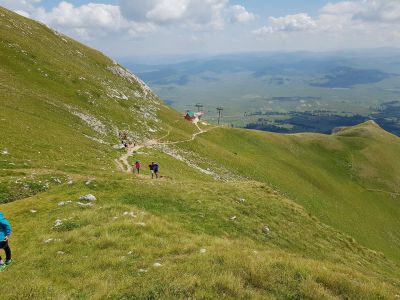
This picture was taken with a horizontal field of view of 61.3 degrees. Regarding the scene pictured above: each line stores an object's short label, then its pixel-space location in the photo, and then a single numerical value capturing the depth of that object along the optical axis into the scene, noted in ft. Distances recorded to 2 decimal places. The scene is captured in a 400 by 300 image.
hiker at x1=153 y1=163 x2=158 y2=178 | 145.28
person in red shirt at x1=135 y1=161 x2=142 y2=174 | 155.10
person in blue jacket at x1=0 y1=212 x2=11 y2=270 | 52.01
